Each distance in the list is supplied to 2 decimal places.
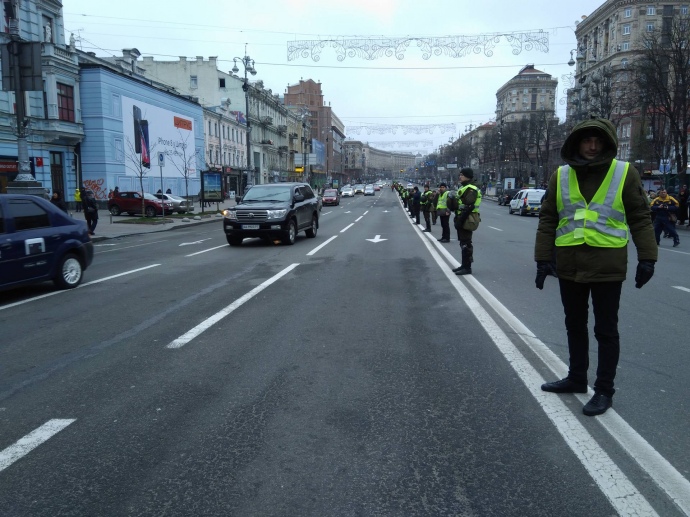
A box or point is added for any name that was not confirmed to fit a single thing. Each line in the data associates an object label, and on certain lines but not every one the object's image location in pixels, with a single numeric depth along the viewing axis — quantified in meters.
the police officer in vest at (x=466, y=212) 10.10
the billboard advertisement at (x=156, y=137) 39.94
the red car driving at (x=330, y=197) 54.12
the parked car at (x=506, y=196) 57.44
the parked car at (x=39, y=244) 7.90
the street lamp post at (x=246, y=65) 37.13
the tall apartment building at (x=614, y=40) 62.81
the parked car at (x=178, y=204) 35.66
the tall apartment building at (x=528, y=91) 118.38
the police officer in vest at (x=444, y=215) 16.59
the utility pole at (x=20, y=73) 16.22
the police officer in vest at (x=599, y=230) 3.79
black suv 15.41
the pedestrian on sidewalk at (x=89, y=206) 20.27
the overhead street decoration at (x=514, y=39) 20.94
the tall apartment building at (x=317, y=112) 137.00
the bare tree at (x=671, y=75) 30.11
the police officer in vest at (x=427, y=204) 21.67
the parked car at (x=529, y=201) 36.16
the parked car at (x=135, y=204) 34.28
